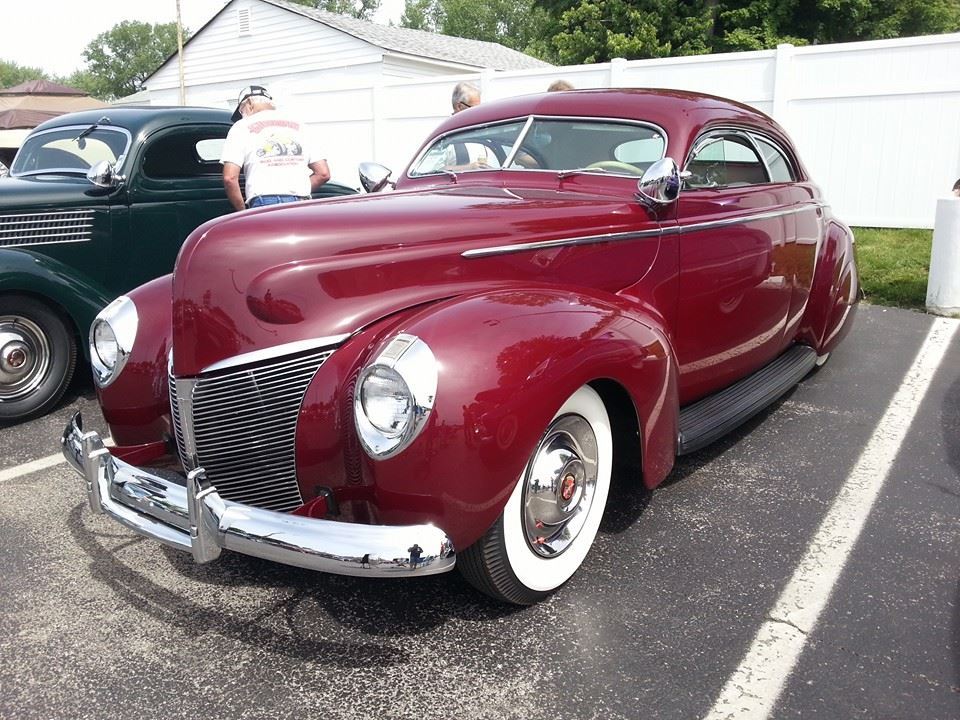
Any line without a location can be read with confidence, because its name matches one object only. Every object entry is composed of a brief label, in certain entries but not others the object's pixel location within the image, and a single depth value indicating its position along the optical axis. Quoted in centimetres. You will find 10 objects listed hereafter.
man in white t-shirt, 500
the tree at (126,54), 6669
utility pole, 2278
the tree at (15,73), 6827
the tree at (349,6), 5448
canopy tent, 1551
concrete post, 659
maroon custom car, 216
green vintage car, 457
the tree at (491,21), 5634
